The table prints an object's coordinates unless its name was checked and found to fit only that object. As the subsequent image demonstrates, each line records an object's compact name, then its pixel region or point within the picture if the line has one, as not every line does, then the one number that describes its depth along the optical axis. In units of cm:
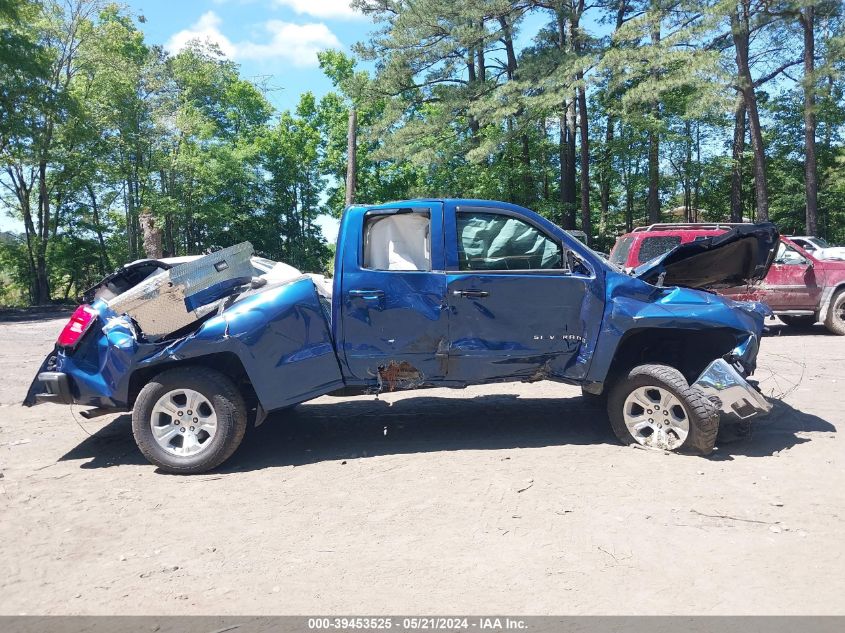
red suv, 1150
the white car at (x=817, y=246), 1813
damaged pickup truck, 511
